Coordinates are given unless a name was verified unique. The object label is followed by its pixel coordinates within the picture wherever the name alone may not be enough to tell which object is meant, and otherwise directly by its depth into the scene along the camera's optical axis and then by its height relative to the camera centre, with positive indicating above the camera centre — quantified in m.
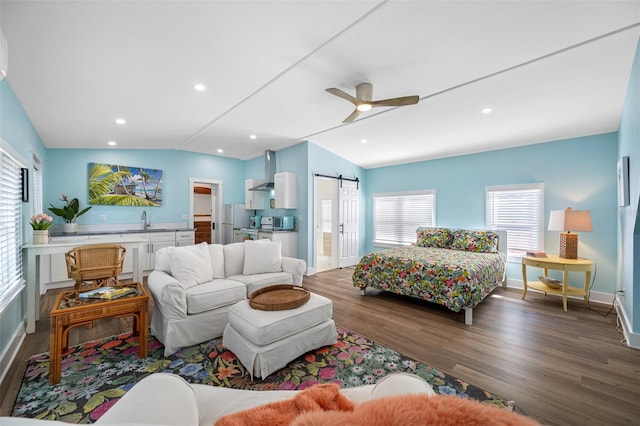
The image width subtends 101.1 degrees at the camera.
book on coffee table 2.21 -0.70
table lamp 3.49 -0.20
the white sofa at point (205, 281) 2.41 -0.78
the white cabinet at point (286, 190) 5.41 +0.45
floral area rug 1.77 -1.27
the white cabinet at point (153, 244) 5.12 -0.63
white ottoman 2.00 -1.02
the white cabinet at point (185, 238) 5.46 -0.54
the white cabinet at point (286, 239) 5.28 -0.56
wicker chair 2.98 -0.59
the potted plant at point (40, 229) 2.94 -0.19
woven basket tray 2.21 -0.79
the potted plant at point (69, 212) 4.45 +0.01
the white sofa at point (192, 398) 0.91 -0.72
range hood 5.96 +0.96
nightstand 3.41 -0.74
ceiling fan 2.70 +1.17
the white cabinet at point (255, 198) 6.47 +0.34
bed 3.11 -0.76
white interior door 5.94 -0.30
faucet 5.46 -0.16
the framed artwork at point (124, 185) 4.99 +0.54
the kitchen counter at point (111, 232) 4.46 -0.36
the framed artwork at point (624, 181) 2.73 +0.32
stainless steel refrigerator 6.49 -0.20
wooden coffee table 1.93 -0.80
